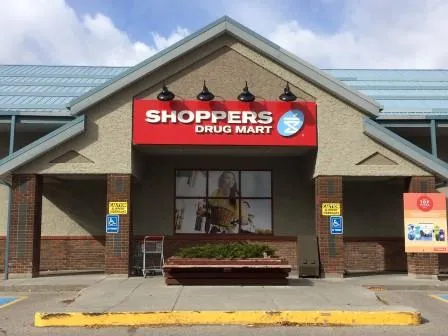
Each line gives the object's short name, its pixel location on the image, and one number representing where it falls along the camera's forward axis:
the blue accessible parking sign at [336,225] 16.23
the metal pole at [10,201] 15.81
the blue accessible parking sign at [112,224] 16.11
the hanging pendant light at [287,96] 16.11
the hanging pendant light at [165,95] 16.08
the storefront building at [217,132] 16.11
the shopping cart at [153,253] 16.86
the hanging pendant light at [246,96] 16.11
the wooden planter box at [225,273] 14.03
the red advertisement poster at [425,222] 16.03
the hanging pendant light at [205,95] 16.05
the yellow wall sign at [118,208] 16.17
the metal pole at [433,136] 17.17
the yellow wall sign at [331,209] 16.30
